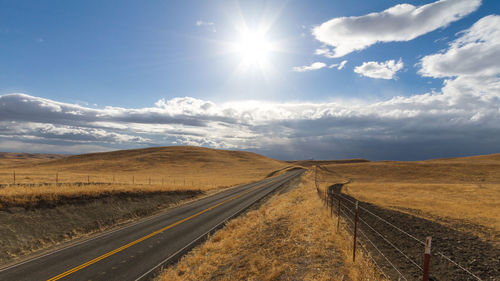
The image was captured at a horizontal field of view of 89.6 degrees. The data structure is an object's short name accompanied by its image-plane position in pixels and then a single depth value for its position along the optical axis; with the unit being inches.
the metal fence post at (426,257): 202.4
